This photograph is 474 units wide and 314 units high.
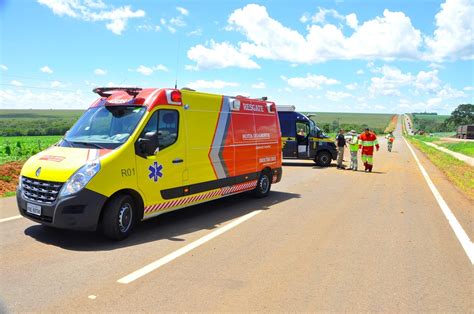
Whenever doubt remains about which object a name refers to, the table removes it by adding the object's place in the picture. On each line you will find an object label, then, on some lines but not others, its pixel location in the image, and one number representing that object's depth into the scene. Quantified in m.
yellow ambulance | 5.87
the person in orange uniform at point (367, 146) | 17.44
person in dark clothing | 19.09
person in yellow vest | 17.97
